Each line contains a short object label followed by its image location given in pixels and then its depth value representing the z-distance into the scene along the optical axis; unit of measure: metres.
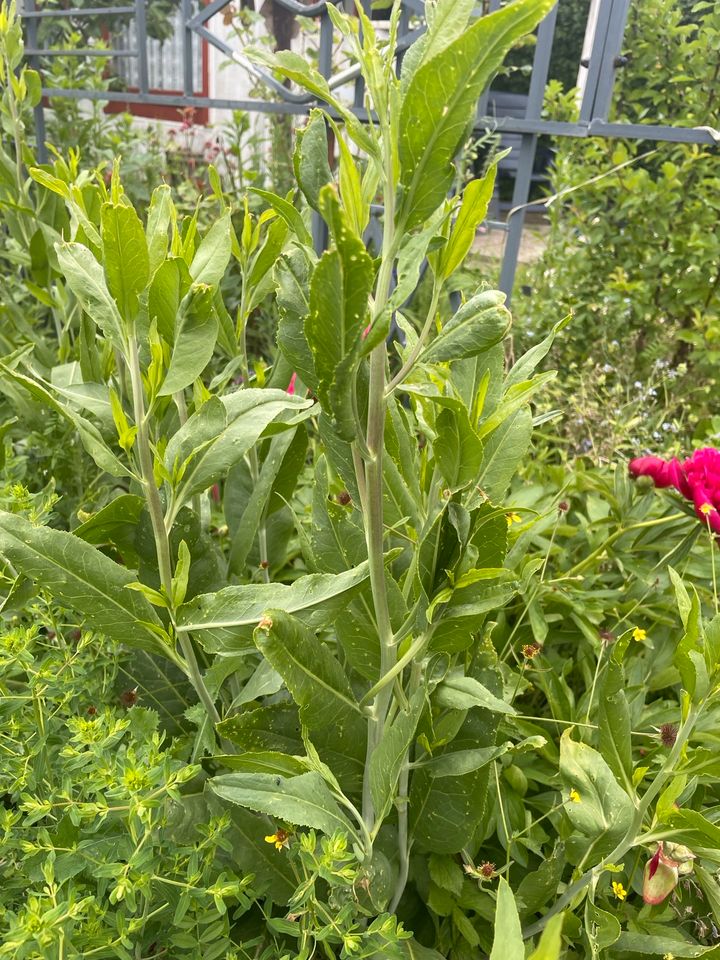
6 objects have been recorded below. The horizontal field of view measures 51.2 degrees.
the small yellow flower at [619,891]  0.80
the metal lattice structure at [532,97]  2.01
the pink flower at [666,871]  0.74
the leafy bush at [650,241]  2.83
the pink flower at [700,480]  1.08
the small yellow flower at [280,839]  0.74
